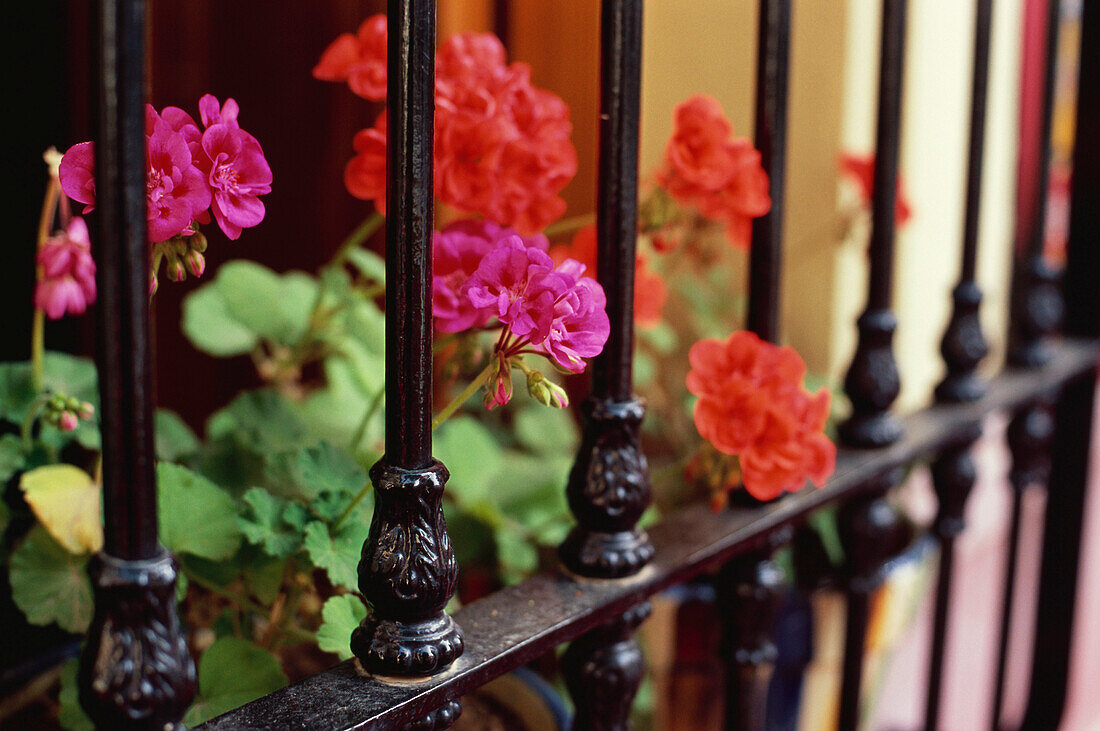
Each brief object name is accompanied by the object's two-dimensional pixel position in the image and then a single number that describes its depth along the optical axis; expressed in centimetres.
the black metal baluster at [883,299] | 116
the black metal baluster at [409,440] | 91
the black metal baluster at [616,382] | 100
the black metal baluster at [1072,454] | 166
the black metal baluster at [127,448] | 85
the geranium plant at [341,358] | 92
